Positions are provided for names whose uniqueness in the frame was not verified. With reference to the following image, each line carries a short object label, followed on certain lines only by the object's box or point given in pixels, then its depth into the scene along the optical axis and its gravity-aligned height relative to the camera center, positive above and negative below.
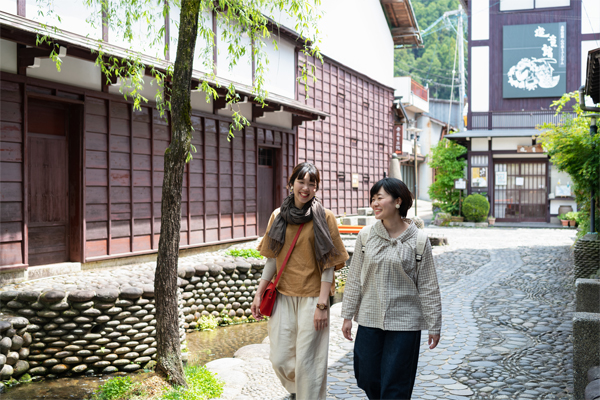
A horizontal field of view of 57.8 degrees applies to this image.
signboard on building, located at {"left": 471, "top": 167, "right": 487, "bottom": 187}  23.61 +0.38
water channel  6.21 -2.51
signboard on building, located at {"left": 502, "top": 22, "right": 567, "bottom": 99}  23.12 +5.39
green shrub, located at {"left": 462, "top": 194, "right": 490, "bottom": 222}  22.56 -0.95
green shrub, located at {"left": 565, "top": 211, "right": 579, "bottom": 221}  21.45 -1.20
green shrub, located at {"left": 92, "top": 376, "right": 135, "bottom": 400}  5.05 -1.93
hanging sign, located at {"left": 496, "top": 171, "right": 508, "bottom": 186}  23.47 +0.31
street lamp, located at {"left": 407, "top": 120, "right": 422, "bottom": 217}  36.95 +3.87
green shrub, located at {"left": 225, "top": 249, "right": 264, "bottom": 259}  11.40 -1.44
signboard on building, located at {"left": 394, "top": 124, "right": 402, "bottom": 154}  25.86 +2.25
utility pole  28.07 +7.17
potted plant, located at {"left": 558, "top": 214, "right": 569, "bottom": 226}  21.75 -1.39
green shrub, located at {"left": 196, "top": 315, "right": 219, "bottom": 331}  9.75 -2.50
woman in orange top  3.83 -0.72
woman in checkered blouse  3.32 -0.73
